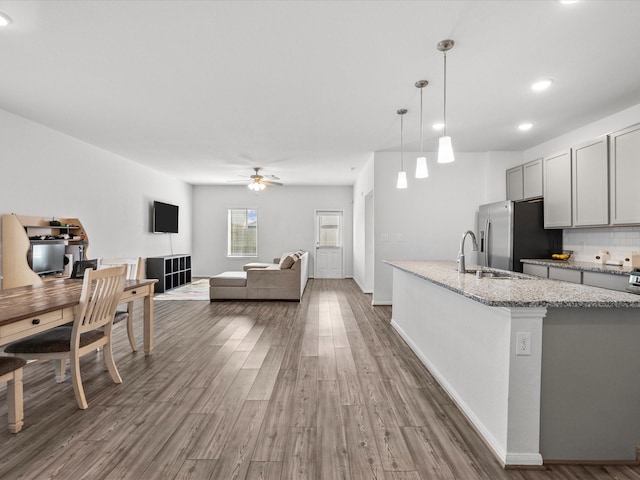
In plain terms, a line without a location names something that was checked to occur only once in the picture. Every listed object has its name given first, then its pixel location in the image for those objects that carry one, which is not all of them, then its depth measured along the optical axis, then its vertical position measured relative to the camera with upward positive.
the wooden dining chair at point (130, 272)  3.42 -0.39
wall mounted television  7.35 +0.44
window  9.63 +0.14
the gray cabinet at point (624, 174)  3.39 +0.68
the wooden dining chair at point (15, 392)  1.98 -0.95
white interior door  9.55 -0.19
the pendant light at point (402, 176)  3.72 +0.69
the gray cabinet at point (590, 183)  3.74 +0.66
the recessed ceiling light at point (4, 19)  2.22 +1.46
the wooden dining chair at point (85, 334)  2.33 -0.74
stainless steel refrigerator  4.68 +0.03
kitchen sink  2.79 -0.32
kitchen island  1.76 -0.75
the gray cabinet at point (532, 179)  4.83 +0.89
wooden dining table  1.92 -0.46
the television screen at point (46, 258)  4.03 -0.27
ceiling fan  7.06 +1.18
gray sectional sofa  6.14 -0.88
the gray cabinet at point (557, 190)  4.28 +0.65
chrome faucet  3.01 -0.21
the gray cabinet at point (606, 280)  3.15 -0.41
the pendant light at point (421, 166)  3.09 +0.66
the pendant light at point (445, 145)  2.53 +0.71
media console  7.09 -0.76
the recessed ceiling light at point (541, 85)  3.14 +1.48
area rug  6.58 -1.19
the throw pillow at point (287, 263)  6.18 -0.48
